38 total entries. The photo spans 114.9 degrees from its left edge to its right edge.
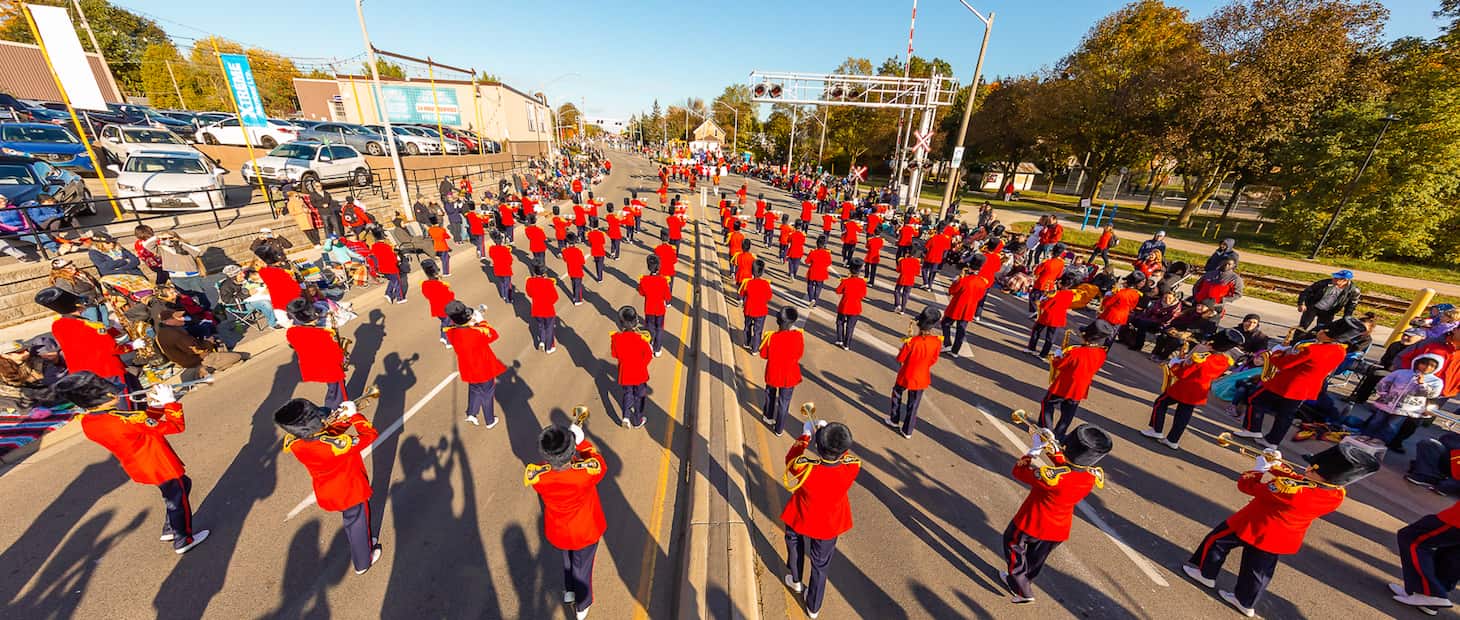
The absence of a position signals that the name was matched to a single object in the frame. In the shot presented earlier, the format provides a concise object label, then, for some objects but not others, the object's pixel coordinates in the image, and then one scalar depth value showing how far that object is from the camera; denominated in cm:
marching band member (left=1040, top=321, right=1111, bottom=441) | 619
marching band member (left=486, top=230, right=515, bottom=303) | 1087
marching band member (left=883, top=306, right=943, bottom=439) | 629
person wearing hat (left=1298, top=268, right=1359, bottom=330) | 985
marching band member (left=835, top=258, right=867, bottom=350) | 918
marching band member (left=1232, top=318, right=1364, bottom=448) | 632
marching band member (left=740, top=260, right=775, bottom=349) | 890
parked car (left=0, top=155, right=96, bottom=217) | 1088
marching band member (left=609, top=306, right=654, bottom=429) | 612
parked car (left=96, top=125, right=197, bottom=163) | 1794
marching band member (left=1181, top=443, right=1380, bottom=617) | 368
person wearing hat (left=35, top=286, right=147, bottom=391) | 548
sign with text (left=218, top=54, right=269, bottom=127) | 1350
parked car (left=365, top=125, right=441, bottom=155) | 2968
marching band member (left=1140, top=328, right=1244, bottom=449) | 634
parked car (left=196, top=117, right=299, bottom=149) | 2430
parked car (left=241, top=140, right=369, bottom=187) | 1786
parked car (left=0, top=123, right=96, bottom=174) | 1582
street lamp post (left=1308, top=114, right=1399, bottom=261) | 1746
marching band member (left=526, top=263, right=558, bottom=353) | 848
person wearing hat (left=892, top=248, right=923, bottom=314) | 1164
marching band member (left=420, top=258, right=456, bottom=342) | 829
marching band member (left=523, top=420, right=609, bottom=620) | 351
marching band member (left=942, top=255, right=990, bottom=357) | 903
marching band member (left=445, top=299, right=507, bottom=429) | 593
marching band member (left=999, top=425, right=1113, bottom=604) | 383
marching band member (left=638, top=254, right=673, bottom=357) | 859
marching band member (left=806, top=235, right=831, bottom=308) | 1144
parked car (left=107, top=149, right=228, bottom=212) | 1325
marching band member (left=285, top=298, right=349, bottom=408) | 593
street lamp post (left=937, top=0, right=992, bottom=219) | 1773
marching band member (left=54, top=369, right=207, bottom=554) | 380
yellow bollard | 971
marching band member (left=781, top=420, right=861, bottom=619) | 366
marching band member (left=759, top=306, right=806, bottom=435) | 624
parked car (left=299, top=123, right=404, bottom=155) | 2638
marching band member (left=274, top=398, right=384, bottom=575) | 374
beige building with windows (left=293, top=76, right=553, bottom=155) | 5112
